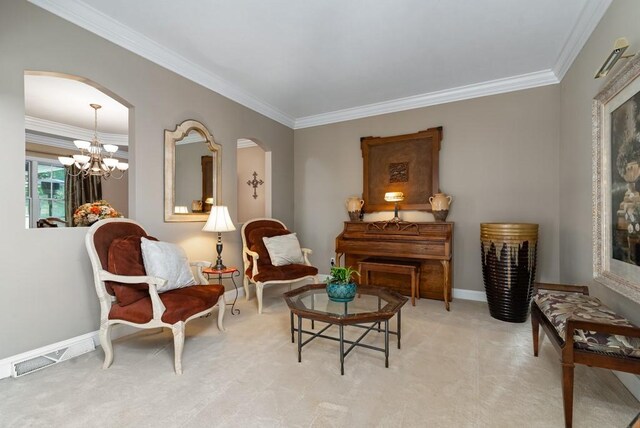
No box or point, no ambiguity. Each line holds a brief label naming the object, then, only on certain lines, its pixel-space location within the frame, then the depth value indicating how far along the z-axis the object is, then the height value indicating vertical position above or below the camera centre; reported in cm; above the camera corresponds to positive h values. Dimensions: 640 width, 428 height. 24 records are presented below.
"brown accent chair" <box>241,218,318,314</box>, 317 -62
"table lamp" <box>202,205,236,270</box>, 308 -10
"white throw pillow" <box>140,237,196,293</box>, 222 -40
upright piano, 336 -42
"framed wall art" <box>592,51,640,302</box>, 169 +19
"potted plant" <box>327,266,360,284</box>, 227 -49
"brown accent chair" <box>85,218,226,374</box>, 198 -61
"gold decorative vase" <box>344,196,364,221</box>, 422 +10
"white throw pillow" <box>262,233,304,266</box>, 350 -46
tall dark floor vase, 284 -55
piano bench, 340 -66
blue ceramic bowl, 224 -61
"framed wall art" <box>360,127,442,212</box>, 392 +63
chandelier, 445 +88
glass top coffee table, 192 -71
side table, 282 -57
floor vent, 194 -104
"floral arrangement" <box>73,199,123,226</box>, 265 +0
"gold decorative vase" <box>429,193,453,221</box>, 368 +9
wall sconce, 166 +94
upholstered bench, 138 -66
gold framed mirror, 294 +46
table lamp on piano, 395 +21
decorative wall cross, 529 +55
